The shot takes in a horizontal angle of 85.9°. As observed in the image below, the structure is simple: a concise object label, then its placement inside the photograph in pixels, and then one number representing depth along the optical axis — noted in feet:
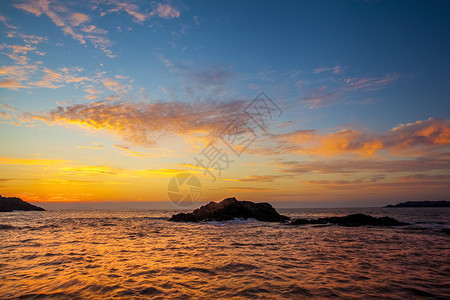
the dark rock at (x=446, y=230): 92.78
